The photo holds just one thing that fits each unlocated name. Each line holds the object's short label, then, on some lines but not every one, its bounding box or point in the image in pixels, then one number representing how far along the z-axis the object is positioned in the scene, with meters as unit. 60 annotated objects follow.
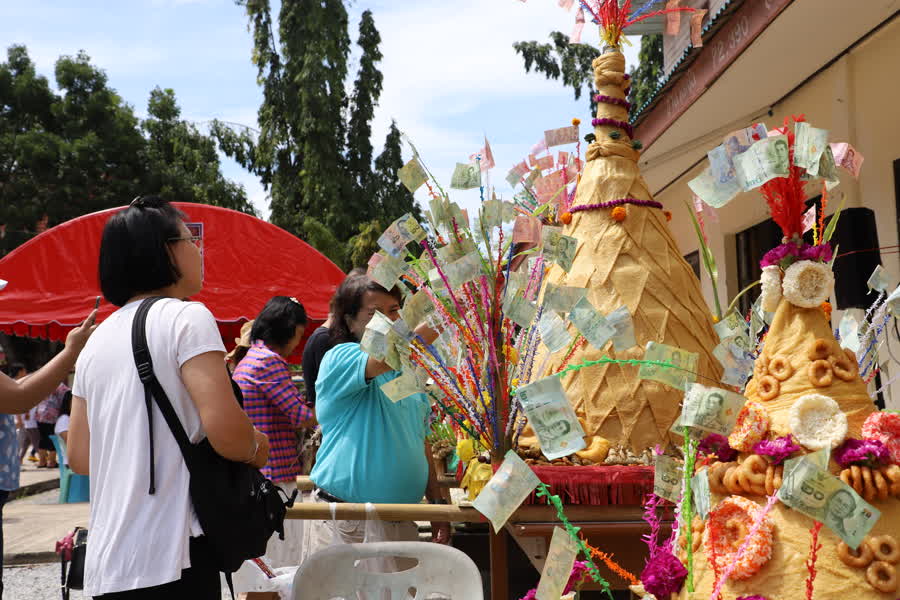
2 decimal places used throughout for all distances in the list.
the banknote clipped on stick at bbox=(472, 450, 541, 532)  1.59
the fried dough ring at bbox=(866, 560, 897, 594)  1.42
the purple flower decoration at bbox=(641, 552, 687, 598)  1.59
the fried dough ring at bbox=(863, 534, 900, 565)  1.44
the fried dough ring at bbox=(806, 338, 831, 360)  1.62
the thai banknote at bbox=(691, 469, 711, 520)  1.54
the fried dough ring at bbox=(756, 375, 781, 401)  1.64
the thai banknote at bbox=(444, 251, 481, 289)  2.02
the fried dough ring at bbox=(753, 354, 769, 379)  1.69
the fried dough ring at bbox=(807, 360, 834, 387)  1.59
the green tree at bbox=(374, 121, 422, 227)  17.48
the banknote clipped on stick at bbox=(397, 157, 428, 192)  2.13
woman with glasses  1.78
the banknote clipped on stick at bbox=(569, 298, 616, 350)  1.86
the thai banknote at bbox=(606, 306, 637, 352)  1.92
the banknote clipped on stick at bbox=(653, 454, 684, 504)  1.67
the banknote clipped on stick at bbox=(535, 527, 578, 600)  1.54
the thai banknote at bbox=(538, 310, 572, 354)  2.04
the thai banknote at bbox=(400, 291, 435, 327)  2.16
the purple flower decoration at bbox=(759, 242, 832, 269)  1.67
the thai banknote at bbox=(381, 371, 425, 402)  2.13
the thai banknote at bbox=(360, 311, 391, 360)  2.19
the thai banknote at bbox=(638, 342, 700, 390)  1.55
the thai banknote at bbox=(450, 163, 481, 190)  2.15
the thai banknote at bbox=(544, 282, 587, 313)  1.95
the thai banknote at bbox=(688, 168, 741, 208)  1.59
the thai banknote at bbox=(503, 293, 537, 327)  1.99
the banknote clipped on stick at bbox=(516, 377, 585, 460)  1.62
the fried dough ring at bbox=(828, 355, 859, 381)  1.60
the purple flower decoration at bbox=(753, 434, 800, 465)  1.52
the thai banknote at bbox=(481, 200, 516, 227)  2.19
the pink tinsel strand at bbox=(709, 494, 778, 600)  1.49
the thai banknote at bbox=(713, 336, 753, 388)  1.85
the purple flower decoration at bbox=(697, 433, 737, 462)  1.64
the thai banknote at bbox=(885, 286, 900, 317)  1.66
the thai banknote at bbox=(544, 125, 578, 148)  3.08
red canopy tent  6.39
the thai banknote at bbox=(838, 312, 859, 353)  1.77
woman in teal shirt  2.78
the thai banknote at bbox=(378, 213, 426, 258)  2.11
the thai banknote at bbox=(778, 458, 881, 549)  1.31
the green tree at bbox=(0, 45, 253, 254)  18.03
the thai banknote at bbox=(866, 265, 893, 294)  1.88
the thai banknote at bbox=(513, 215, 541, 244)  2.28
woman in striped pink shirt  3.70
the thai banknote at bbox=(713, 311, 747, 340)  1.95
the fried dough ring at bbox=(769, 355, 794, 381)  1.63
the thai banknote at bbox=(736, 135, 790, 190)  1.55
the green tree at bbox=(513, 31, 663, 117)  14.82
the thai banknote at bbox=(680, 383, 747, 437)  1.42
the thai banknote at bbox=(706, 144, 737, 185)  1.61
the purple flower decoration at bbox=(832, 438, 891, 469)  1.47
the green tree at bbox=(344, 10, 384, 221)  17.48
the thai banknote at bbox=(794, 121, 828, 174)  1.56
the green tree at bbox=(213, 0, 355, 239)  16.56
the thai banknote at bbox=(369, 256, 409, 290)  2.14
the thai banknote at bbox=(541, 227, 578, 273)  2.07
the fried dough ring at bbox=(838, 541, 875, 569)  1.44
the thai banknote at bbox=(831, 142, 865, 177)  1.99
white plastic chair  2.22
